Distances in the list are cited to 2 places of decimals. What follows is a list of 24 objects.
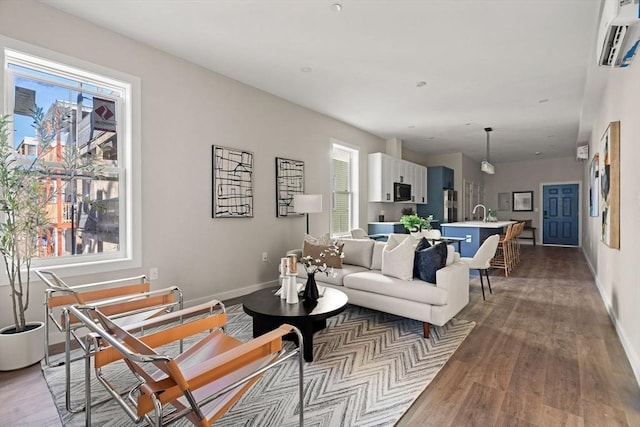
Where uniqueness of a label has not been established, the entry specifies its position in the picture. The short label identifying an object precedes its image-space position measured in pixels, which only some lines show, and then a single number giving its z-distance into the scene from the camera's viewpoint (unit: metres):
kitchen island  5.86
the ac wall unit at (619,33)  1.69
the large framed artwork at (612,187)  3.01
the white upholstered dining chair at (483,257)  4.22
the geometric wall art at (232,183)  3.92
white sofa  2.88
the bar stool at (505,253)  5.80
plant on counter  5.54
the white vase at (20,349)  2.29
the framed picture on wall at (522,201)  10.59
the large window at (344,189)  5.95
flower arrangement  2.69
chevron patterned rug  1.83
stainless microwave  7.04
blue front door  9.88
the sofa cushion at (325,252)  3.76
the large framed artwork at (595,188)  4.38
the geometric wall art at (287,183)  4.73
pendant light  6.43
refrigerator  8.48
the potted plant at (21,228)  2.29
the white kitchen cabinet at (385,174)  6.58
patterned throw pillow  4.03
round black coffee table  2.38
